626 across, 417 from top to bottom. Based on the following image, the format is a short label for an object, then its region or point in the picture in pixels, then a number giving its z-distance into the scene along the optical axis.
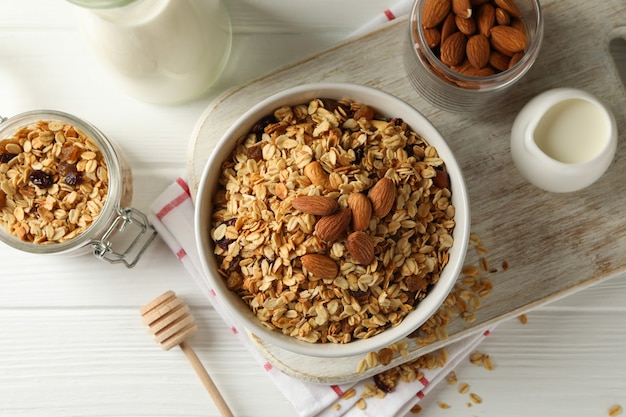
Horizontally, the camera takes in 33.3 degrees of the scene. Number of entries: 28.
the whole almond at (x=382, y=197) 0.58
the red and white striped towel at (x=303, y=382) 0.66
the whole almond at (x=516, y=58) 0.61
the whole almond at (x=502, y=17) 0.62
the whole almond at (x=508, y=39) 0.61
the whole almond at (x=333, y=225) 0.57
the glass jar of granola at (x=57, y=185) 0.63
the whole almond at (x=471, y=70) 0.61
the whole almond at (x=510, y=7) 0.62
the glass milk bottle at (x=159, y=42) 0.59
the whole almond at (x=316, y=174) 0.58
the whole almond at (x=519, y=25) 0.62
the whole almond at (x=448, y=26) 0.62
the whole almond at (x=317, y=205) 0.57
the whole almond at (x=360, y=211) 0.57
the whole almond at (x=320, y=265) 0.58
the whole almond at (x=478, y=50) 0.61
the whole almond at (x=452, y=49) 0.61
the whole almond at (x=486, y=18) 0.62
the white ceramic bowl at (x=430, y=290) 0.59
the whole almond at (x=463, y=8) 0.61
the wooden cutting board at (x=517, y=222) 0.64
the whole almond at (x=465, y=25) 0.61
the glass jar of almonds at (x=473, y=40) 0.61
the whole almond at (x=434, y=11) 0.61
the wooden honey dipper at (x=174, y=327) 0.66
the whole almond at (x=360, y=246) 0.57
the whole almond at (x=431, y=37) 0.62
